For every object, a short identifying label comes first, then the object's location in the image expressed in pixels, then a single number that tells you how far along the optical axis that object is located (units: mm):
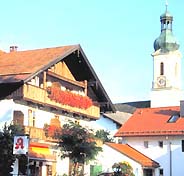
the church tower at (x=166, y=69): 103438
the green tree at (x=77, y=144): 37562
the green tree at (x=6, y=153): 32000
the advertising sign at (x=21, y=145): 23975
